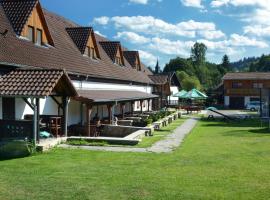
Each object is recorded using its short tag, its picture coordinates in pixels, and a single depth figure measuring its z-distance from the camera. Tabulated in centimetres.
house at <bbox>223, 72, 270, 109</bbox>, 6844
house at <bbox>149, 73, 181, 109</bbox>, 5214
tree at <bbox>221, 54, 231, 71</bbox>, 15325
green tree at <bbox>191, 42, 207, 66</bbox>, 14025
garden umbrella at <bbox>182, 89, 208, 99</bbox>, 4729
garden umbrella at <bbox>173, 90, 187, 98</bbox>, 4875
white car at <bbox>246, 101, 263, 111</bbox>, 5943
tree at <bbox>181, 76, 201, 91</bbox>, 9169
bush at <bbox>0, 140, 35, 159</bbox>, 1332
